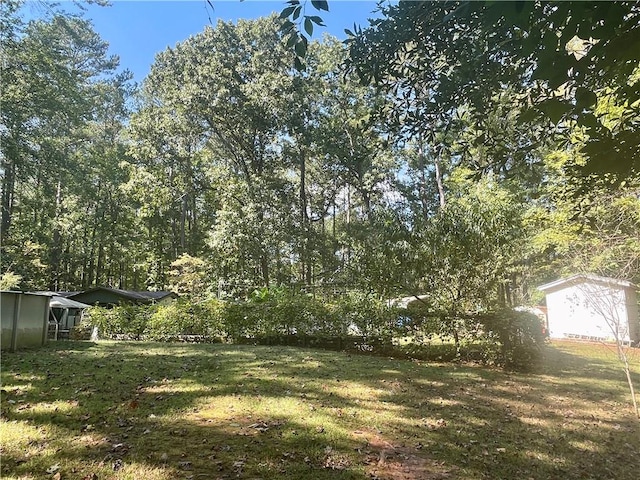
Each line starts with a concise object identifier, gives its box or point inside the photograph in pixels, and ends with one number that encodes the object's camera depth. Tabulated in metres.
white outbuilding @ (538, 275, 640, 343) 16.36
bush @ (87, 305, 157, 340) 14.04
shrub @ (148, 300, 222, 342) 13.21
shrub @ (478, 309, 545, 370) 8.73
